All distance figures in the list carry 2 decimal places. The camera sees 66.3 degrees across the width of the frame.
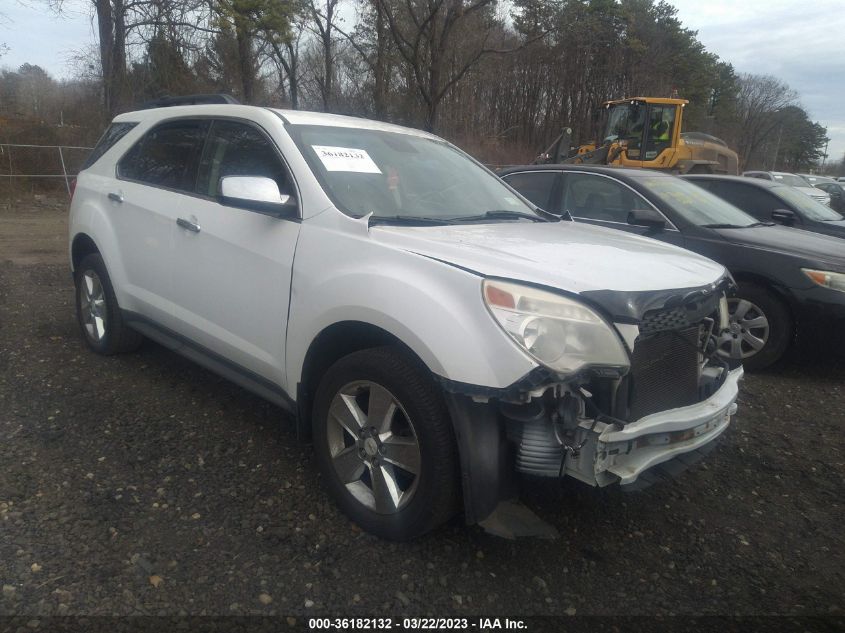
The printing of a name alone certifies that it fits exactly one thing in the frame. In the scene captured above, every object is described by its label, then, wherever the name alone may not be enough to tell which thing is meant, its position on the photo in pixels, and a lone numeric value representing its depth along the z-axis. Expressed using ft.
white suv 7.54
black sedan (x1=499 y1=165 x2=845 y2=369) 16.37
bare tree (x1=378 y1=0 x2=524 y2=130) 45.62
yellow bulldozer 52.65
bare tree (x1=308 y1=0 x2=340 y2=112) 74.93
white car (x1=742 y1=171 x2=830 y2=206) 78.61
